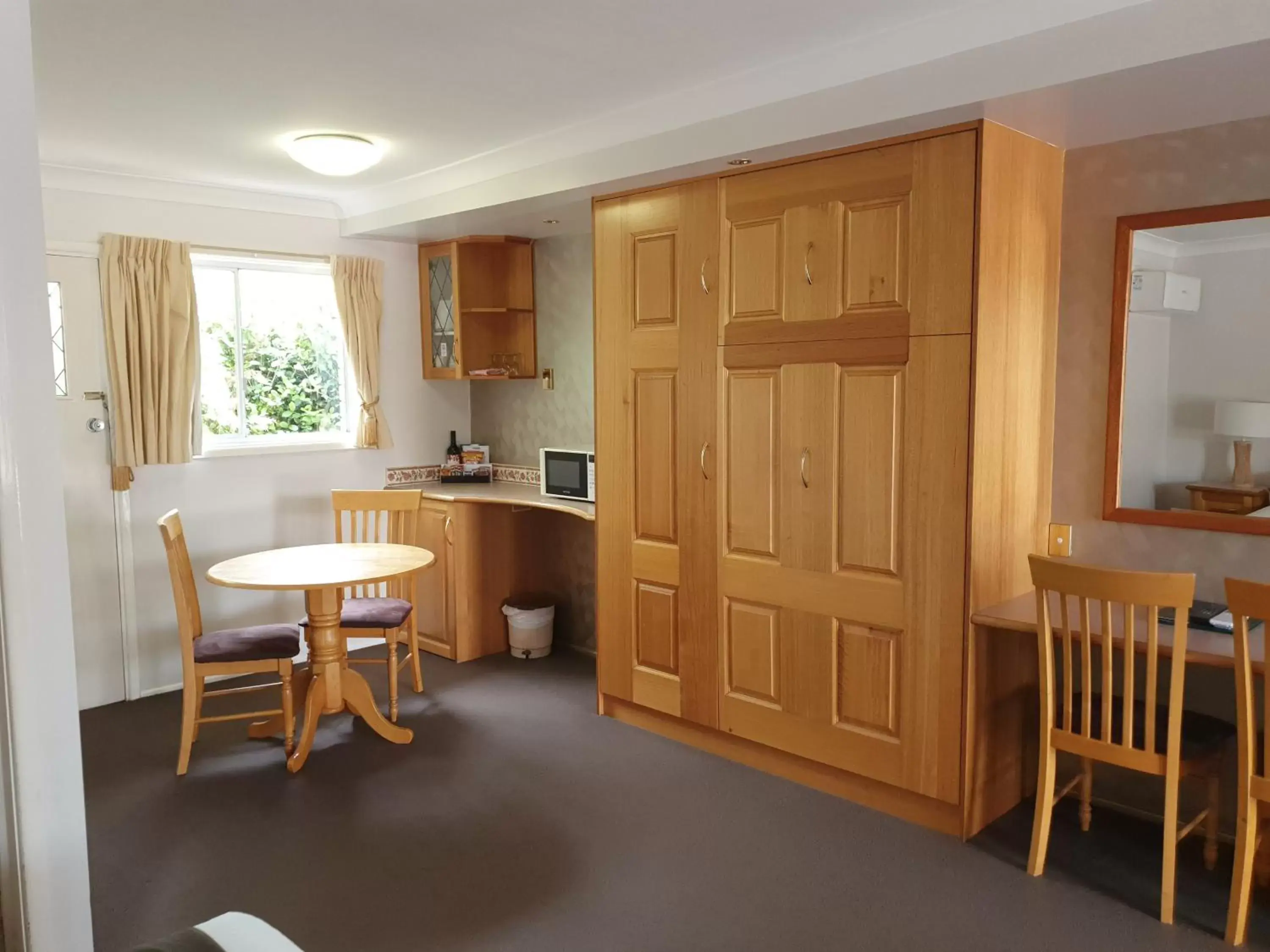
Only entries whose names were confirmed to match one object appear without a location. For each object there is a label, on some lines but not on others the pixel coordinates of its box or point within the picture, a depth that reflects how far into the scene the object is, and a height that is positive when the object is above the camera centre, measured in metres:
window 4.82 +0.21
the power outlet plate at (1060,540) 3.30 -0.54
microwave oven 4.59 -0.41
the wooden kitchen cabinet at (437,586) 4.97 -1.05
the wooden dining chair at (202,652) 3.58 -1.00
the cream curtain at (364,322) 5.12 +0.39
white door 4.26 -0.37
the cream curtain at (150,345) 4.33 +0.23
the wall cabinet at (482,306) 5.16 +0.48
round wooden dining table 3.62 -0.84
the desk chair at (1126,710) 2.51 -0.93
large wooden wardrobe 2.97 -0.18
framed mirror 2.87 +0.05
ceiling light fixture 3.76 +0.98
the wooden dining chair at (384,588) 4.10 -0.96
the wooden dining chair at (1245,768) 2.36 -1.00
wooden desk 2.93 -1.08
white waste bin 4.99 -1.25
